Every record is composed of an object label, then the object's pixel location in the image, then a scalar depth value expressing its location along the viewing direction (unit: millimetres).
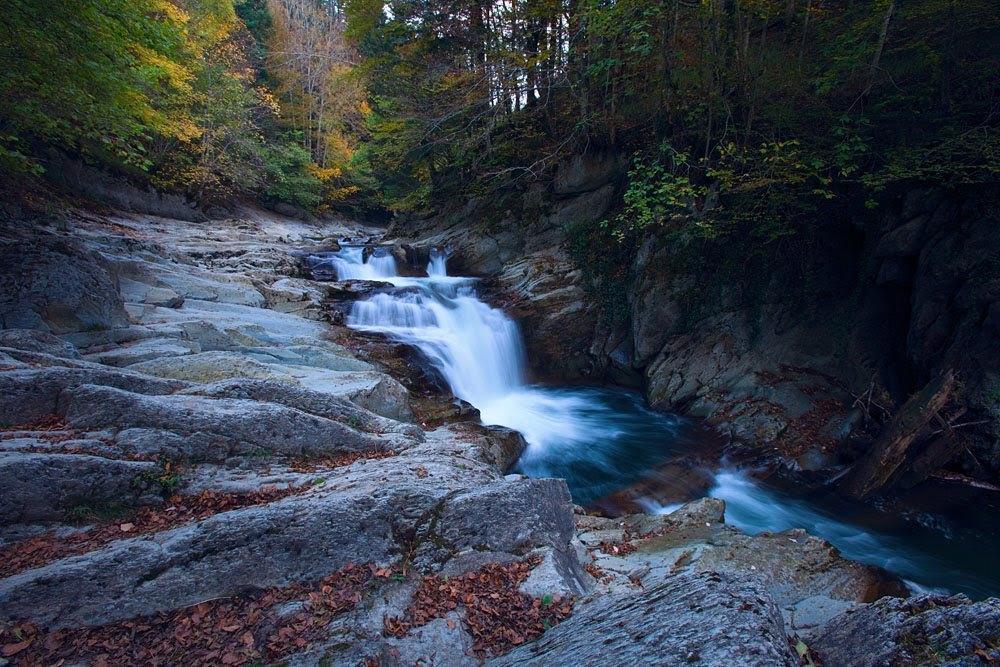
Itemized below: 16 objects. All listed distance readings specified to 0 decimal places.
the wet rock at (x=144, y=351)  6539
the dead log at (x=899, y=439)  7719
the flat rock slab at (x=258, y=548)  3137
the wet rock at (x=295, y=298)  12426
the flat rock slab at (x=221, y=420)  4672
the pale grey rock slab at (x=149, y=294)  9742
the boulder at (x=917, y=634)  2221
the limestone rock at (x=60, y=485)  3678
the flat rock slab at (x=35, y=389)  4551
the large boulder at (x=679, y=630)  2197
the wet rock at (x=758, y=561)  4840
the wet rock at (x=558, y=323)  13938
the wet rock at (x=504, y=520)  4230
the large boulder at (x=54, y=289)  6891
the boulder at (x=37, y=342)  5871
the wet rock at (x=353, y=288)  14044
